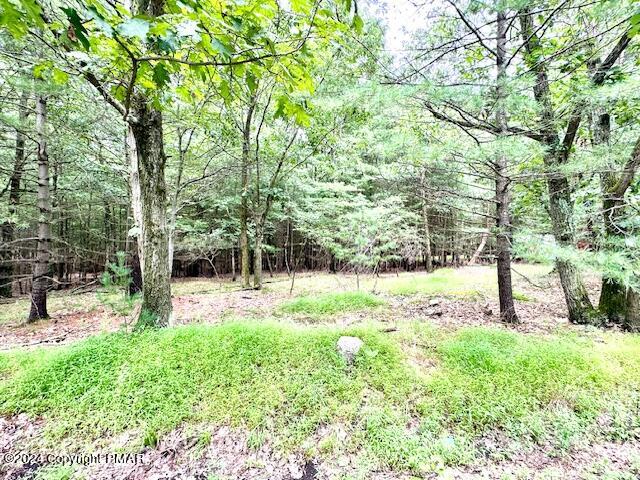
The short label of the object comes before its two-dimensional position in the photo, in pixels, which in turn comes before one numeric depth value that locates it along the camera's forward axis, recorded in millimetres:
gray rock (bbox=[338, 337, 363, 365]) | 2977
